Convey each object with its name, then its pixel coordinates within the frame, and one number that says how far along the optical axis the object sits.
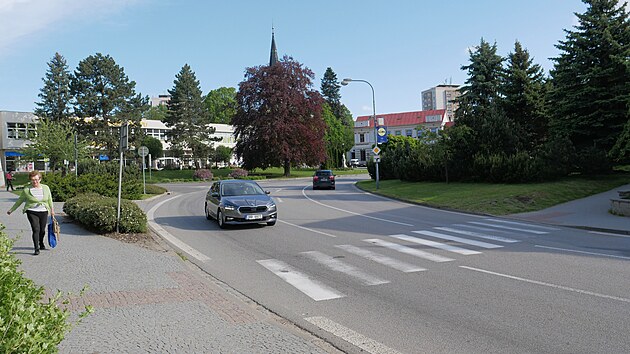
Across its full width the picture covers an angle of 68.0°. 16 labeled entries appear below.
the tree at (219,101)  113.17
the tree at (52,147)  40.97
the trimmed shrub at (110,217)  12.41
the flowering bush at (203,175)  58.53
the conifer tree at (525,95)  36.38
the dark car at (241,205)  14.40
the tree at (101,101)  59.59
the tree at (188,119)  70.26
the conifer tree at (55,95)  62.56
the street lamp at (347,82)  37.36
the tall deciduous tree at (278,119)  58.34
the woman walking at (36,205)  9.73
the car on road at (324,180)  36.97
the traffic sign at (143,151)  32.20
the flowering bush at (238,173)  59.05
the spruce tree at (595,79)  27.86
